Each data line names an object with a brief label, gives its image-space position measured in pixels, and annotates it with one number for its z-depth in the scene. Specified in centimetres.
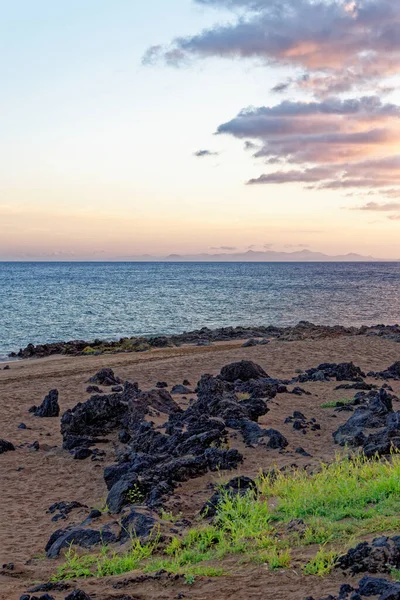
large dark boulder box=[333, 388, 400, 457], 1197
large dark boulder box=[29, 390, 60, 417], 1828
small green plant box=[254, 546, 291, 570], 676
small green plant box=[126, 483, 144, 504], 1021
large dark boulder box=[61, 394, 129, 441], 1559
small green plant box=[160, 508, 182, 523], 926
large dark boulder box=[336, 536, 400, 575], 618
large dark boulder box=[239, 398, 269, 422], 1585
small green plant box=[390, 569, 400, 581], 598
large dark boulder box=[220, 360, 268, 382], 2170
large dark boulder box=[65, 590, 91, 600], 627
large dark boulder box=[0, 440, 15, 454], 1494
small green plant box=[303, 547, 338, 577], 637
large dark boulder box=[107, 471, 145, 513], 1016
